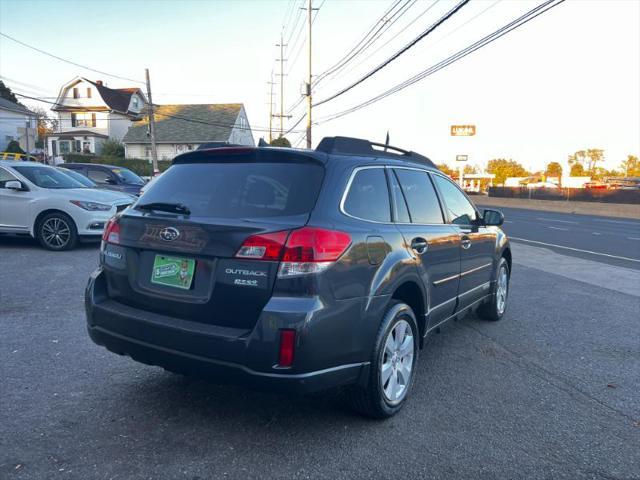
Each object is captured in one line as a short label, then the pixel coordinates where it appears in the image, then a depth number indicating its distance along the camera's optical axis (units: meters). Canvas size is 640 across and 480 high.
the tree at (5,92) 66.04
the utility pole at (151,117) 37.31
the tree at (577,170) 127.38
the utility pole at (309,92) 31.19
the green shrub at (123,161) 46.94
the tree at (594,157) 127.94
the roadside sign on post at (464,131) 63.97
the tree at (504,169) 133.49
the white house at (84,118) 55.53
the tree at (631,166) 113.69
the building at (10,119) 52.19
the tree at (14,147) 47.62
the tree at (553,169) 135.12
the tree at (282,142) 40.95
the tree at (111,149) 52.91
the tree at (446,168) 110.16
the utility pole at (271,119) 65.34
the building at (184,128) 54.84
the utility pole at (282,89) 56.22
